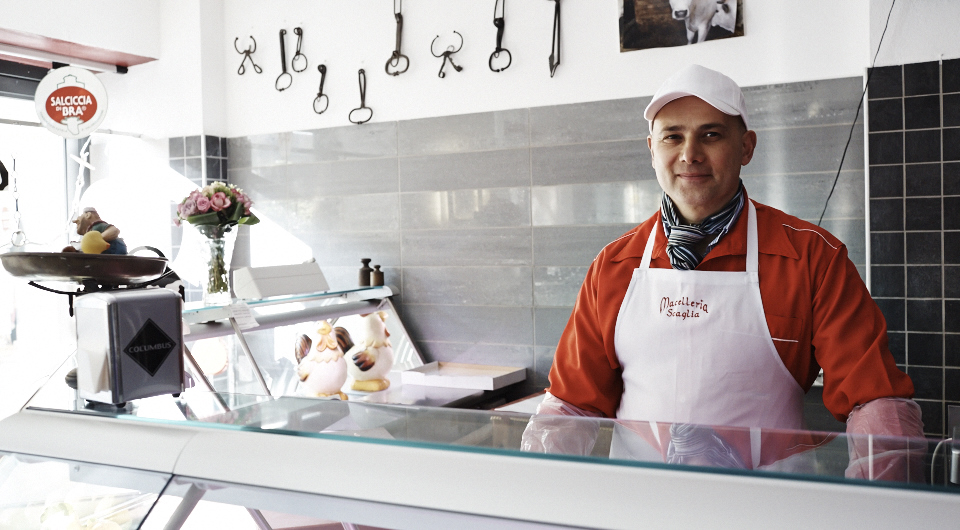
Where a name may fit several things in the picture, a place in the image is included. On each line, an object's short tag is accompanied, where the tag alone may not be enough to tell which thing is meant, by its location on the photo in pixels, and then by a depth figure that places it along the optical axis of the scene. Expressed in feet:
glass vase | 10.71
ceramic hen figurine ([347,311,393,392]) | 11.94
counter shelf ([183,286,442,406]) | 9.68
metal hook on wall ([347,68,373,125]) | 13.85
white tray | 12.00
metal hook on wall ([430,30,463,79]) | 13.05
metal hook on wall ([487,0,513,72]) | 12.51
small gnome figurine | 4.42
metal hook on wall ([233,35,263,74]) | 14.83
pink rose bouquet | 10.68
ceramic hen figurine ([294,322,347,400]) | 11.11
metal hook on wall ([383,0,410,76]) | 13.42
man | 5.14
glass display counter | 2.56
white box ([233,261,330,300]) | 11.45
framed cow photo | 11.08
